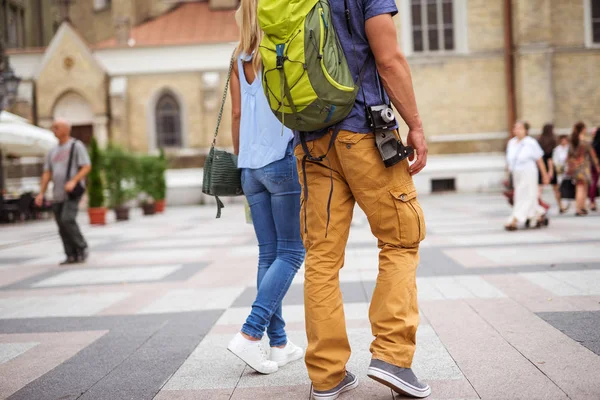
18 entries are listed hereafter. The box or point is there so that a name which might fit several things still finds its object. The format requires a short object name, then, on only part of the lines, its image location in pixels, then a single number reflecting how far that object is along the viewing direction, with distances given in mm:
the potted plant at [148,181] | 21875
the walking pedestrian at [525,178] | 10930
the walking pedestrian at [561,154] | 16516
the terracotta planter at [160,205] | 23441
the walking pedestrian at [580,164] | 13464
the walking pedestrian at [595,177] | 14039
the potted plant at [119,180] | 19688
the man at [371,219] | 3133
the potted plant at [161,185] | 23188
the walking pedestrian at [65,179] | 9391
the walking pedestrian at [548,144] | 12478
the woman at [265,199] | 3764
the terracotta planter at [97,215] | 17922
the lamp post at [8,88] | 15906
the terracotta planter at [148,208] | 21969
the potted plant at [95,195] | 17875
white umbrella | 18109
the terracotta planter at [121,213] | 19594
